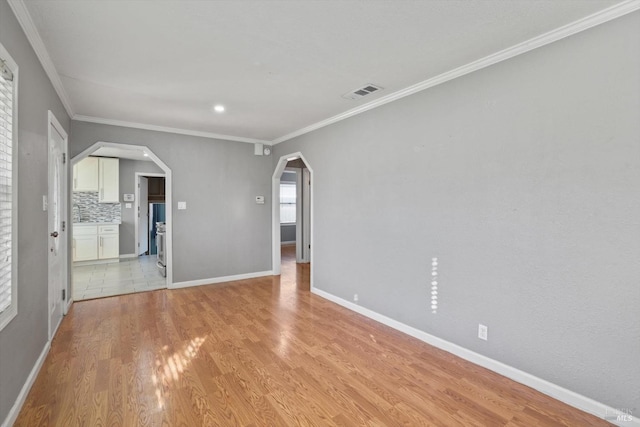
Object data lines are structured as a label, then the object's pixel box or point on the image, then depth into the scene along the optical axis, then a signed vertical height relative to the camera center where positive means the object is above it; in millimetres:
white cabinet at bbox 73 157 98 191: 6734 +836
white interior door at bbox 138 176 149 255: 7773 -92
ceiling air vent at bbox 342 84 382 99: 3100 +1289
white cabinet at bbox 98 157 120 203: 6969 +748
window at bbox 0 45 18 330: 1683 +125
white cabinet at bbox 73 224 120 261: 6664 -692
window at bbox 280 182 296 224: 10345 +292
